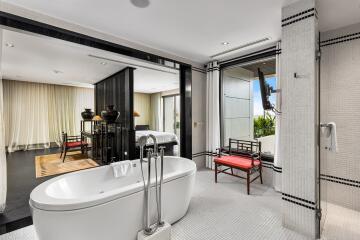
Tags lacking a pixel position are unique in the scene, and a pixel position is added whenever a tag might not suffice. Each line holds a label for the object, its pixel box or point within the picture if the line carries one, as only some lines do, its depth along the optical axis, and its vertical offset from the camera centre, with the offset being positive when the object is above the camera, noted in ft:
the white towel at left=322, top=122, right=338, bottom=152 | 6.02 -0.75
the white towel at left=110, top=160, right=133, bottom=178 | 8.11 -2.49
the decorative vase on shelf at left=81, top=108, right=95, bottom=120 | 16.68 +0.47
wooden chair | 15.07 -2.31
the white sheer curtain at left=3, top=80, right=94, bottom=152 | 16.90 +0.95
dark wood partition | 13.57 +1.98
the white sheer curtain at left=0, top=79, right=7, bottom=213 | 6.61 -2.05
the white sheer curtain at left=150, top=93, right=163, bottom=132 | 26.37 +0.65
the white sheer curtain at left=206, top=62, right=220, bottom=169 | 12.84 +0.59
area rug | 12.34 -3.80
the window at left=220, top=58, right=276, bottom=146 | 13.30 +0.93
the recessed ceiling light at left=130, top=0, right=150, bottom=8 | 6.04 +4.25
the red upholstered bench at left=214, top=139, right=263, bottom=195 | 9.46 -2.60
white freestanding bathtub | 4.53 -2.81
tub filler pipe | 5.54 -2.70
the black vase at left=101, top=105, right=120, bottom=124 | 13.83 +0.29
